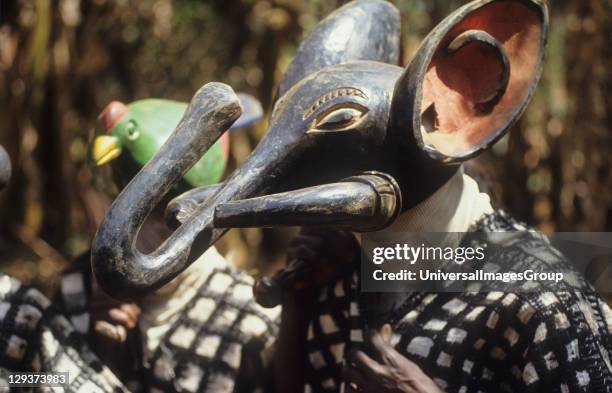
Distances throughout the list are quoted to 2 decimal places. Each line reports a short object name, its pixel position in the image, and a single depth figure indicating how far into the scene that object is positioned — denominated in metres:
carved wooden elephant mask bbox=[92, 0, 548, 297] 2.52
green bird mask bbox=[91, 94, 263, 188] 3.03
